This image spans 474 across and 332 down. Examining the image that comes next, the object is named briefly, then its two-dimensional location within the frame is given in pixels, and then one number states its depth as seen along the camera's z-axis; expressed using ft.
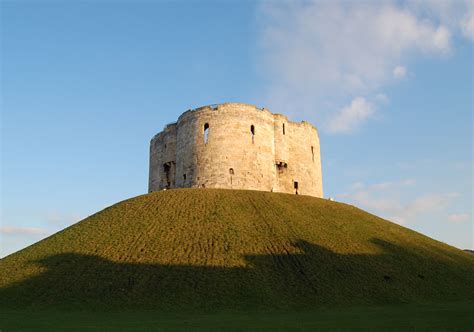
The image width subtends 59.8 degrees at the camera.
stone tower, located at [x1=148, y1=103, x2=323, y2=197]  140.67
